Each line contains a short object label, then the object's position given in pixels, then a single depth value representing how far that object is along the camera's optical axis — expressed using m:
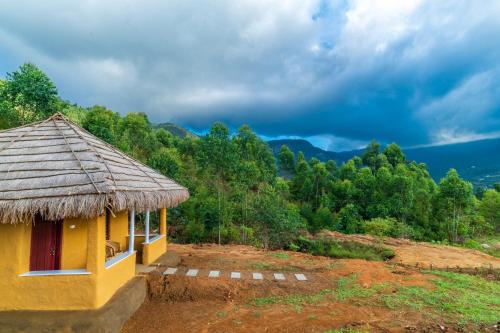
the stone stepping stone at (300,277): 8.24
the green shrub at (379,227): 21.86
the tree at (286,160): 45.72
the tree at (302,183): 33.91
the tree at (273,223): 16.69
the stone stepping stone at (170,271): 7.70
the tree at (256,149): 33.12
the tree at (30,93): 13.93
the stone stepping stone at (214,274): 7.92
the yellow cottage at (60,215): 5.16
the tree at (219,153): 18.17
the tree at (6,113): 13.75
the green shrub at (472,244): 21.11
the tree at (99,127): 15.91
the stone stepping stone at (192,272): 7.82
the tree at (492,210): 30.70
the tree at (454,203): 23.48
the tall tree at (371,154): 37.78
